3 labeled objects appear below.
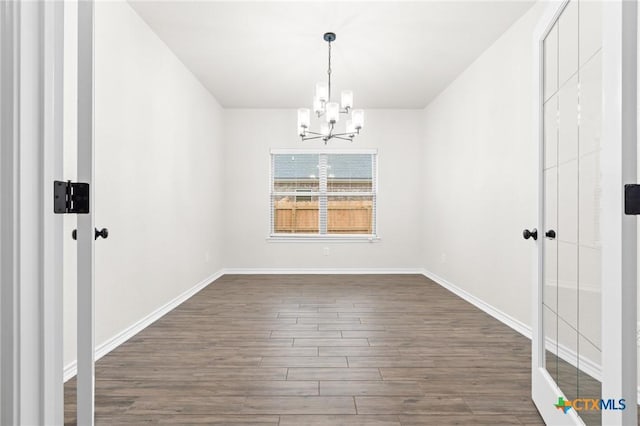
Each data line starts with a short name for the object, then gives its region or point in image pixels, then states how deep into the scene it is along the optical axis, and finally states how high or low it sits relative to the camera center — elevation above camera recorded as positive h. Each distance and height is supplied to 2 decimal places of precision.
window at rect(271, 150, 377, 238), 5.95 +0.30
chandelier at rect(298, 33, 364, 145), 3.27 +0.96
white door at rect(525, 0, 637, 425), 1.03 -0.02
